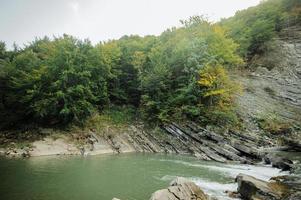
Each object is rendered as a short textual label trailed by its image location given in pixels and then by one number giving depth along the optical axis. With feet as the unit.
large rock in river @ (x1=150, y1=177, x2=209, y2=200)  30.07
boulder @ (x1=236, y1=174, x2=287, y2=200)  32.70
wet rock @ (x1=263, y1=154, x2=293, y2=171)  50.88
